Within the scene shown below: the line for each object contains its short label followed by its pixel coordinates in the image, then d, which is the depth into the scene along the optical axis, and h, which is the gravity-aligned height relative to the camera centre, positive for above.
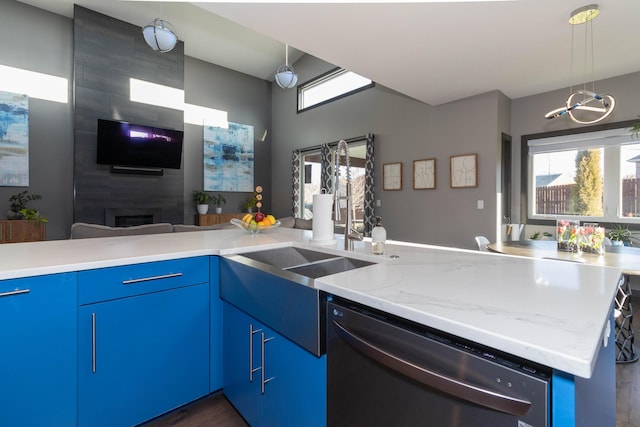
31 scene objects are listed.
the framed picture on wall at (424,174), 4.67 +0.60
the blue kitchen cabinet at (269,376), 1.09 -0.66
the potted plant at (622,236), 3.69 -0.25
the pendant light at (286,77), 4.30 +1.88
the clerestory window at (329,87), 5.76 +2.51
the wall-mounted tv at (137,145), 4.91 +1.11
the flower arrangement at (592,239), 2.37 -0.19
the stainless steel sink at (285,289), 1.04 -0.30
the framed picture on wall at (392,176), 5.09 +0.62
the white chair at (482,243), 3.26 -0.31
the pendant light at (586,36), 2.34 +1.51
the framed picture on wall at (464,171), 4.22 +0.60
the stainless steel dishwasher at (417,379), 0.59 -0.36
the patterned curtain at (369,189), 5.38 +0.41
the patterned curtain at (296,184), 6.72 +0.62
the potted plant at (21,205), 4.35 +0.10
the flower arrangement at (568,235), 2.49 -0.17
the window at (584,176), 3.78 +0.51
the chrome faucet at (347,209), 1.54 +0.02
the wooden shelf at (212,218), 6.04 -0.11
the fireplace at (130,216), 5.01 -0.06
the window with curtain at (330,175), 5.41 +0.75
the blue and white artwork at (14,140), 4.46 +1.04
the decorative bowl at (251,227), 2.29 -0.10
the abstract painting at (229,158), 6.40 +1.17
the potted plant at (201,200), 6.11 +0.24
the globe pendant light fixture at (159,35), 3.46 +1.99
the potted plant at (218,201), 6.38 +0.24
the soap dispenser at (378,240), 1.43 -0.12
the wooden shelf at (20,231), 4.16 -0.26
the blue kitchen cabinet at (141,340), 1.29 -0.58
